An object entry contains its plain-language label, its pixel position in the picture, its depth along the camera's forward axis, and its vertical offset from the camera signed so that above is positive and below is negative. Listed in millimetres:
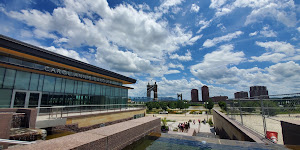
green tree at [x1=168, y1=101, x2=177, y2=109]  85312 -7064
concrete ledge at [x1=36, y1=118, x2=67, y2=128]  9750 -2309
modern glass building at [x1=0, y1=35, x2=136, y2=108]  13227 +1665
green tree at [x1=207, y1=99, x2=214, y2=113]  71062 -5091
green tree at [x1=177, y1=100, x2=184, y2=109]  75875 -6163
